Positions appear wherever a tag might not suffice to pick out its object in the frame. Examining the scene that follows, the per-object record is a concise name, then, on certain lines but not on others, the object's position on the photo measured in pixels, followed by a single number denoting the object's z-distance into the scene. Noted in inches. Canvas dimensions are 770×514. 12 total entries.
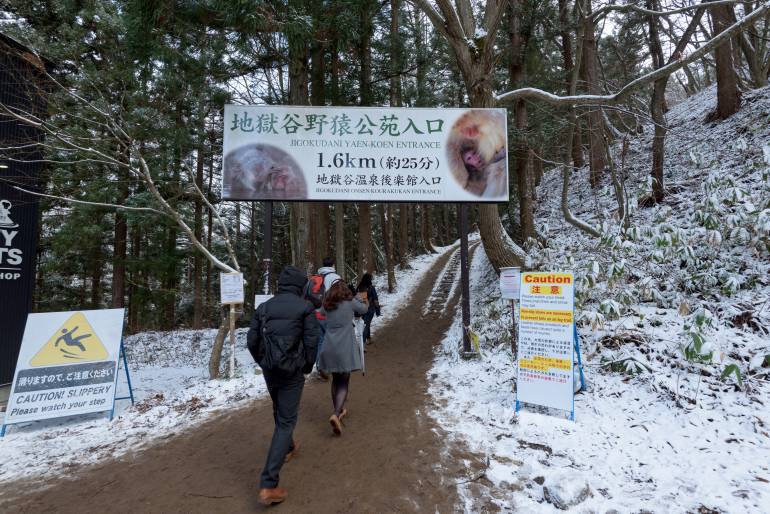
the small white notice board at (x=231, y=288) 263.1
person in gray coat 166.9
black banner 296.2
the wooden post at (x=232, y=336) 258.7
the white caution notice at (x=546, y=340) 165.0
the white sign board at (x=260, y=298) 252.1
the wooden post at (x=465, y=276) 269.9
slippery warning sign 198.2
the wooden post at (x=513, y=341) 237.5
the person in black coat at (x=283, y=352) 119.3
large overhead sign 279.4
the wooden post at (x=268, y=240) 273.6
